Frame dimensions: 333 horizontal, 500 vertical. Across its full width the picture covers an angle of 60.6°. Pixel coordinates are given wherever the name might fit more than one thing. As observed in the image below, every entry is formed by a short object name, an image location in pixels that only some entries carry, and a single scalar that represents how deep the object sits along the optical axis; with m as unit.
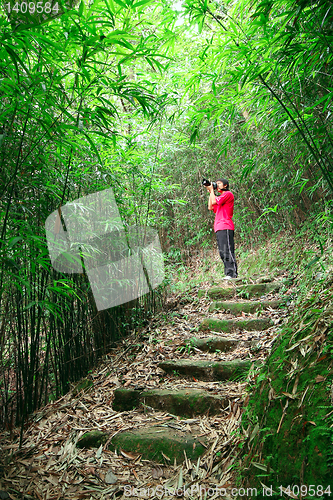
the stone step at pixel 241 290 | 3.12
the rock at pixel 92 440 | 1.60
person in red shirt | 3.87
